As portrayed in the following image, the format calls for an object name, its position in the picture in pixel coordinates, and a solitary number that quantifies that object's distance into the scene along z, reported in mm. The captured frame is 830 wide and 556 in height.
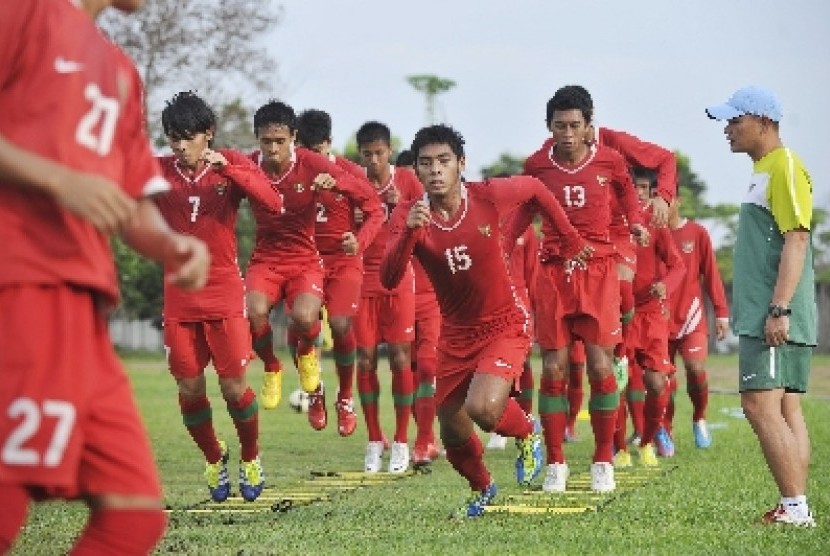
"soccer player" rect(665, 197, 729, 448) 17375
